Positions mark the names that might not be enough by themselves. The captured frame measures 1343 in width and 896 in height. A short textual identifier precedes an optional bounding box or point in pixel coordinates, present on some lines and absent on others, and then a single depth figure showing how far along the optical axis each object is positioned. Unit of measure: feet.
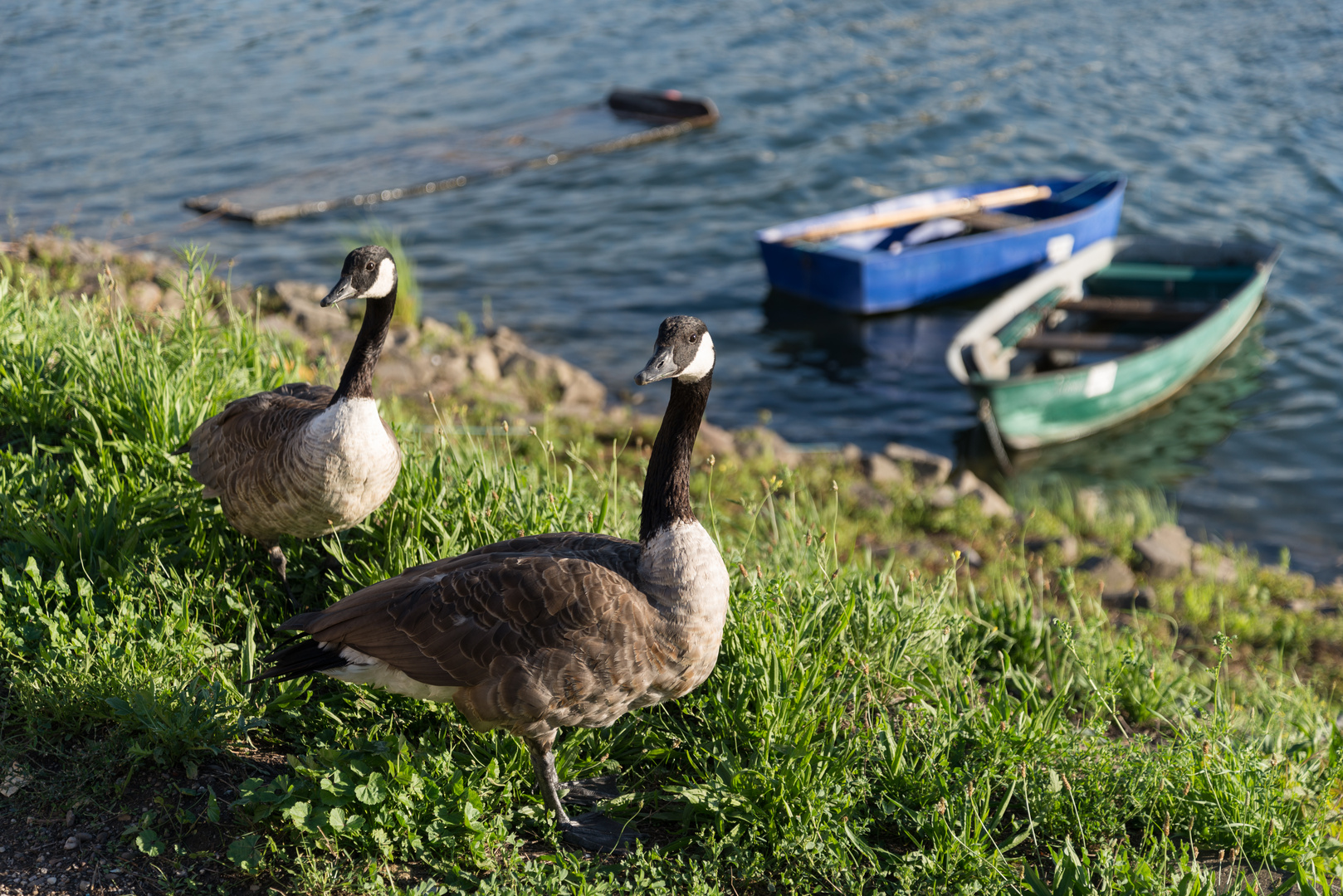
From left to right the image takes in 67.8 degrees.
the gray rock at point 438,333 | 36.55
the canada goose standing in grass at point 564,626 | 10.89
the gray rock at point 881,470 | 31.22
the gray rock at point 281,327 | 28.72
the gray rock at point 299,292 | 38.17
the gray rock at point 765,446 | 31.04
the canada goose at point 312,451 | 13.35
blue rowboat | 44.98
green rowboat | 35.83
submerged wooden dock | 55.42
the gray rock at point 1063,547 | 26.18
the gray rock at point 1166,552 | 25.82
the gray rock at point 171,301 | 32.17
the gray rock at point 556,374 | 34.37
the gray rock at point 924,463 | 32.27
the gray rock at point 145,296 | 31.86
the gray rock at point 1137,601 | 23.68
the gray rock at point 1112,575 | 24.41
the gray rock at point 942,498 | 28.53
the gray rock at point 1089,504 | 29.96
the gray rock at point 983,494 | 29.09
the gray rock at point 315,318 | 35.68
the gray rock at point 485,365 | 33.94
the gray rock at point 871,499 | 28.04
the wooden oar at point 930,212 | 47.60
